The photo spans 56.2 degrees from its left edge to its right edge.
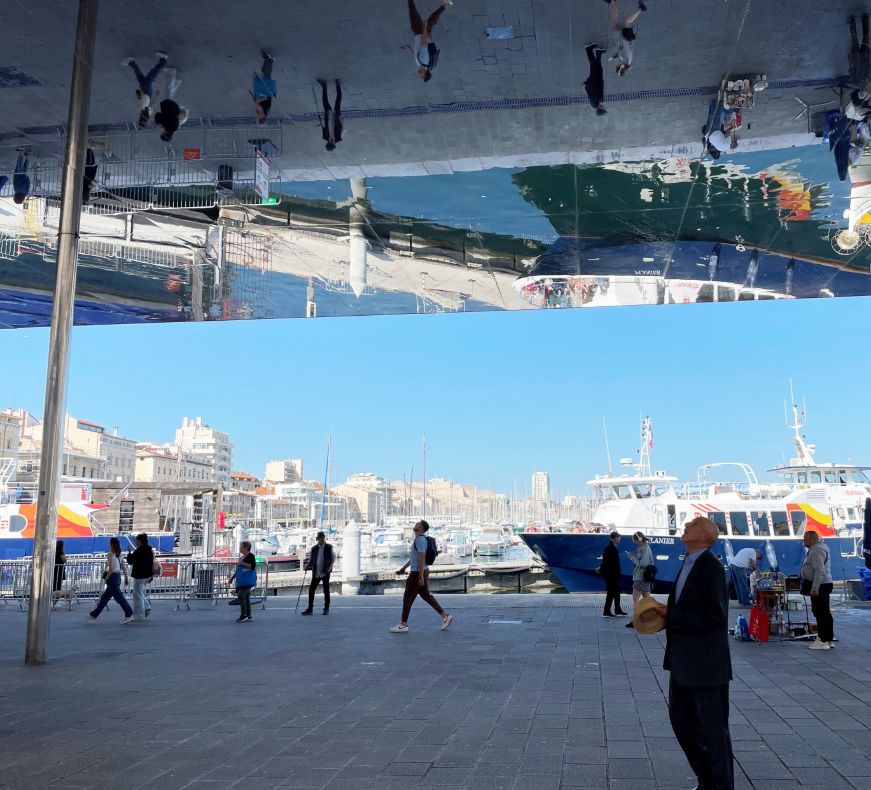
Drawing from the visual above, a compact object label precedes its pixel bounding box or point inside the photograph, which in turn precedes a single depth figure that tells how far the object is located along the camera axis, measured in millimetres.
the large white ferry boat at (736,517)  25500
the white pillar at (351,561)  25609
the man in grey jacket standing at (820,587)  9508
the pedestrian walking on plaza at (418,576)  11422
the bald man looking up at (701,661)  4008
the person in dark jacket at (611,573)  13336
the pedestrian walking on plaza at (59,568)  16016
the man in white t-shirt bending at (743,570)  12688
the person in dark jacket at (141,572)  13297
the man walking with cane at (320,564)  13836
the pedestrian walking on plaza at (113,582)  13031
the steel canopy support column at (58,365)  8516
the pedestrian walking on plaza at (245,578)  13172
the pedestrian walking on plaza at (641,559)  12336
